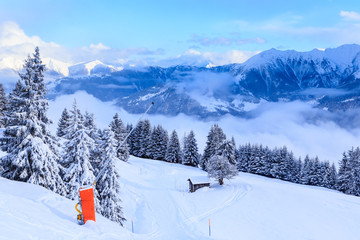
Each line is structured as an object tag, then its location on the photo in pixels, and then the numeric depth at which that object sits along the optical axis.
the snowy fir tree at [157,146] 73.06
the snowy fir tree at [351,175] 55.06
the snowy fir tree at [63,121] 56.41
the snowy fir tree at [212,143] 62.53
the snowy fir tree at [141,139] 73.75
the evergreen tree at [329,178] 68.44
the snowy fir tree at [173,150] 71.12
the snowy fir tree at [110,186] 23.06
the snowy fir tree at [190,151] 68.06
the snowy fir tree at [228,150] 55.56
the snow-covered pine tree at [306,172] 72.56
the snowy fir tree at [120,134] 54.12
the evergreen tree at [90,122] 26.72
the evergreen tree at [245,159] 77.12
